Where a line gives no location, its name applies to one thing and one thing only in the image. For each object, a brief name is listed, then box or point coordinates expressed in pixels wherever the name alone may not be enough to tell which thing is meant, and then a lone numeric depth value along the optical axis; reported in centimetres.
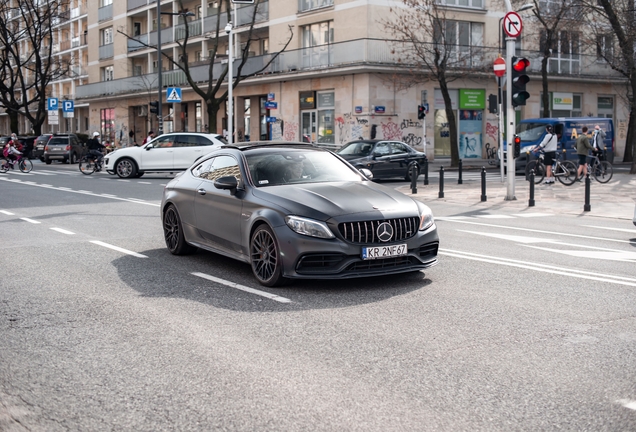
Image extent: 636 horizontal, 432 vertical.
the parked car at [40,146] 5131
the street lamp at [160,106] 4147
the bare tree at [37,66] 6056
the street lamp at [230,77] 3425
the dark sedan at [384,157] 2633
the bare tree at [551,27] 3891
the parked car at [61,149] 4691
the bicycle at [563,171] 2464
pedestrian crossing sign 3850
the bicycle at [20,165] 3631
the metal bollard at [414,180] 2148
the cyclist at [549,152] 2468
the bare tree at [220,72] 4066
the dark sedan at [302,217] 761
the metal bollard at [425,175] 2537
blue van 3238
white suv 3025
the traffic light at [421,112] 3744
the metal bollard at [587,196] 1734
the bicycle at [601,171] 2614
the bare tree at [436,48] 3631
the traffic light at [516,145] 1869
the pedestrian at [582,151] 2494
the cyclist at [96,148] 3416
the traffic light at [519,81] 1838
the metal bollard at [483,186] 1965
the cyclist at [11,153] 3675
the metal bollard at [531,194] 1842
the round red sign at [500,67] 2384
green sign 4366
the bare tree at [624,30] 2967
